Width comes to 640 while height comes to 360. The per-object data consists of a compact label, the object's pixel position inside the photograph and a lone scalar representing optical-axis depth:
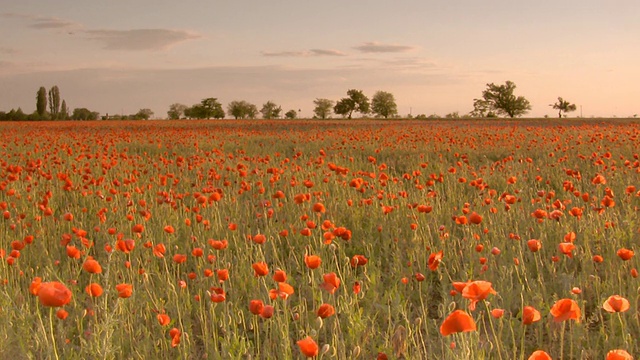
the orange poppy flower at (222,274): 2.73
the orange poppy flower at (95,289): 2.44
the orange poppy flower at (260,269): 2.52
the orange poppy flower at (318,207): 3.87
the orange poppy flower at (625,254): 2.71
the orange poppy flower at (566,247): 2.77
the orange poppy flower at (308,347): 1.85
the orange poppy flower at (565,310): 1.83
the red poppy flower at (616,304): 2.03
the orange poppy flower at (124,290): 2.53
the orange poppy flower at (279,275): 2.46
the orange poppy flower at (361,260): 3.02
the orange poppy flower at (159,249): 3.31
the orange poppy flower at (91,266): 2.64
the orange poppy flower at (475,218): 3.62
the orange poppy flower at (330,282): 2.38
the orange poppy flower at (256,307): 2.30
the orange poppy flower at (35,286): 2.49
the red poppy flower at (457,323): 1.68
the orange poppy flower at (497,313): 2.25
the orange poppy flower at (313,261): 2.58
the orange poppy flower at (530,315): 1.98
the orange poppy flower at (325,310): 2.29
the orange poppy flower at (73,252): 3.03
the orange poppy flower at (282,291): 2.41
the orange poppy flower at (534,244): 2.98
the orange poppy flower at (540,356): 1.54
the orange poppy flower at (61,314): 2.64
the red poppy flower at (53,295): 2.03
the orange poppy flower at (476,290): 1.90
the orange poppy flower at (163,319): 2.70
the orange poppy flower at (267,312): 2.36
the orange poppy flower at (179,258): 3.26
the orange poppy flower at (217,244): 3.17
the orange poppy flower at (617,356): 1.54
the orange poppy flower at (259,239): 3.17
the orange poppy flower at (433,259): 2.71
